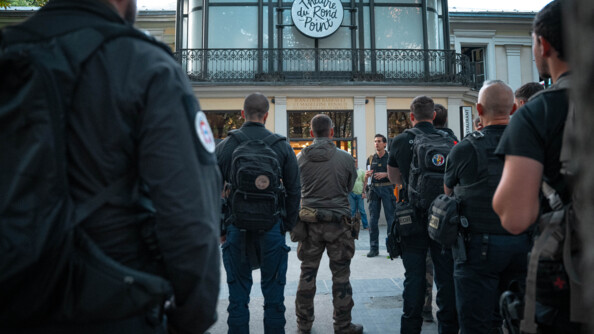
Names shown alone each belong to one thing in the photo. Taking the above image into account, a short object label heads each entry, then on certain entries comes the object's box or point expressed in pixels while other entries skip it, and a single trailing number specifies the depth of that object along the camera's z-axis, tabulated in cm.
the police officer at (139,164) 125
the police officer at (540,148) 168
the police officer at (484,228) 270
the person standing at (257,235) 344
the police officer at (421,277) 348
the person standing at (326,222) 414
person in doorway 871
